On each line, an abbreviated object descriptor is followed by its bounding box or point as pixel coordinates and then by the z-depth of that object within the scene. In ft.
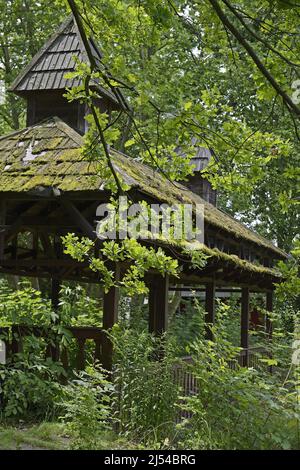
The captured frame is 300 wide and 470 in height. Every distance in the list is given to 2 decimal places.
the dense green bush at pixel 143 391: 22.90
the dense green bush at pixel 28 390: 26.07
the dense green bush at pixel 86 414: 19.72
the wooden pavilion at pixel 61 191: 30.17
